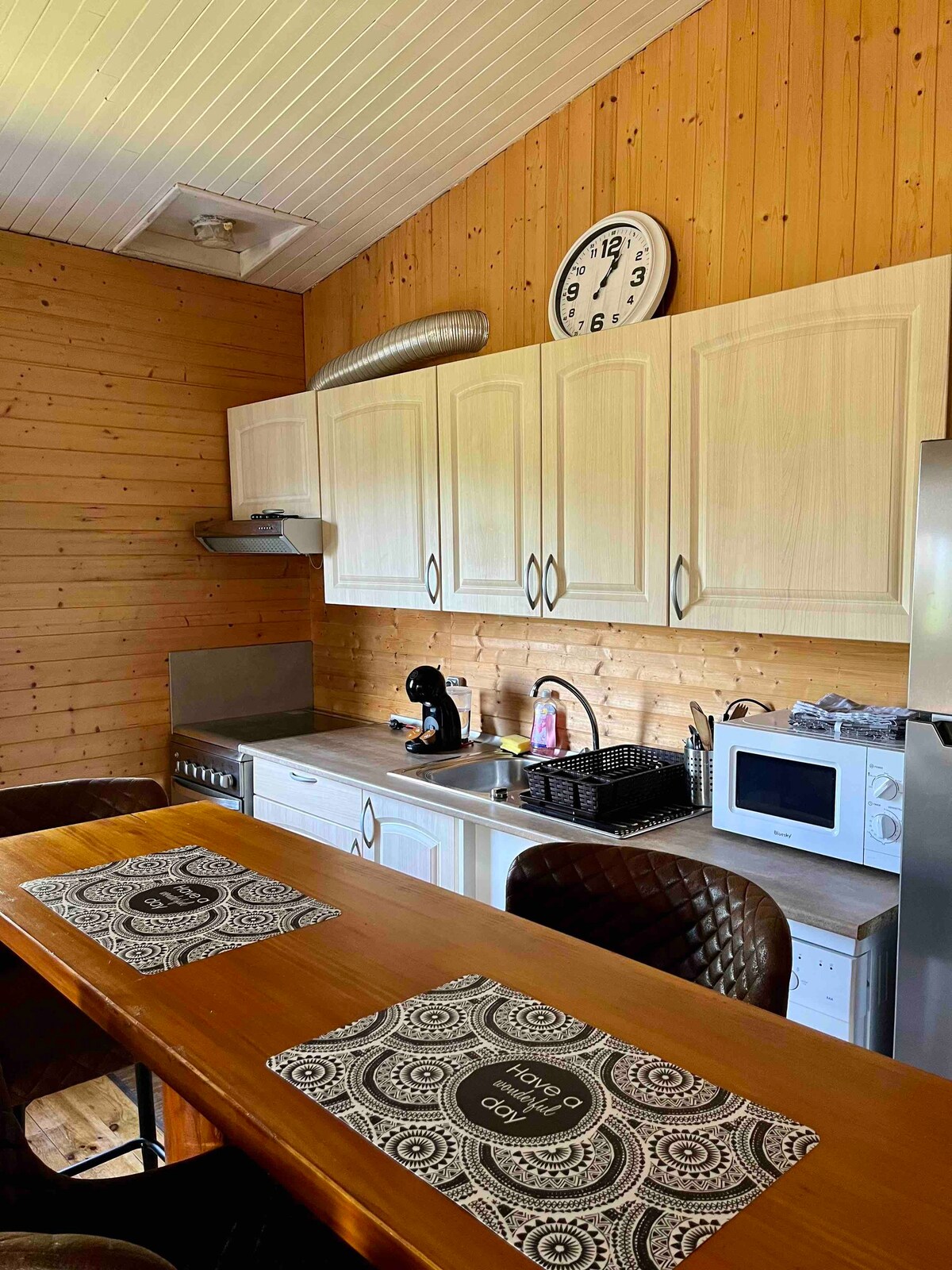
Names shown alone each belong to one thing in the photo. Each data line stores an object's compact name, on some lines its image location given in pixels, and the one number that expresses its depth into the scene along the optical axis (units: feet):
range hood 10.72
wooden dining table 2.38
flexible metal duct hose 9.98
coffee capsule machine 10.04
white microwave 5.97
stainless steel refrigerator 4.88
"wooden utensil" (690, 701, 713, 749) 8.15
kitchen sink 9.37
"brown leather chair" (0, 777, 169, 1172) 6.09
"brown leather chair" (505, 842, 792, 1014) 4.26
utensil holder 7.93
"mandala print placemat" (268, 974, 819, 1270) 2.42
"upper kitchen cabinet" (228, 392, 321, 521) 11.01
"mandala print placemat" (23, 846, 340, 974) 4.26
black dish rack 7.45
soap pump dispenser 9.83
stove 10.78
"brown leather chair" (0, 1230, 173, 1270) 2.03
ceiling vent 10.21
